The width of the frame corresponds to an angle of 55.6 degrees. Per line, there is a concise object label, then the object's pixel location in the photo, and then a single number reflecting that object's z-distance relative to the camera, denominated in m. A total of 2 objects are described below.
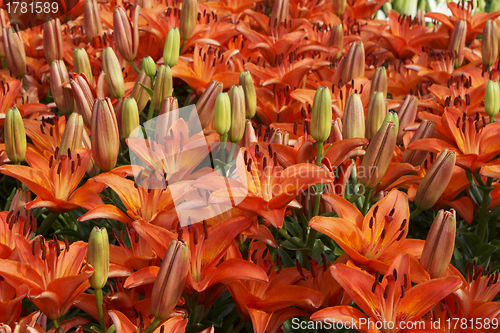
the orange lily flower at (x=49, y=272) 0.62
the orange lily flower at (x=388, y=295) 0.63
